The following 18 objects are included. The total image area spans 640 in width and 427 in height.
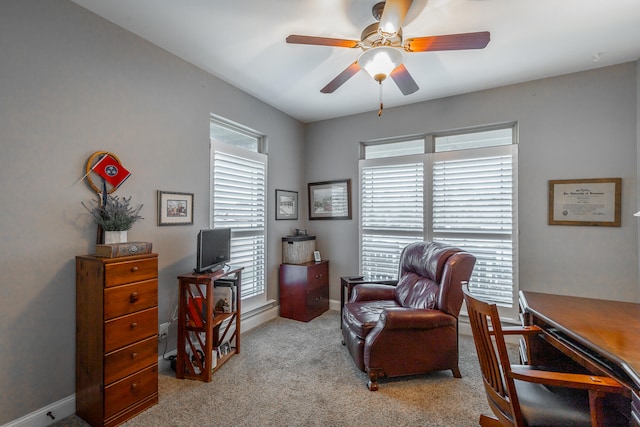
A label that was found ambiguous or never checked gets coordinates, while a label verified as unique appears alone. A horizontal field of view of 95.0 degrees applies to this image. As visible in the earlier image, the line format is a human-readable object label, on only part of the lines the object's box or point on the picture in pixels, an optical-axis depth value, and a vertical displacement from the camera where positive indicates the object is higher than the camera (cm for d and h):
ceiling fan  177 +113
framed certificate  288 +14
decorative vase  208 -17
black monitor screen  260 -34
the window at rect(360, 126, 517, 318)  333 +12
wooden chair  118 -84
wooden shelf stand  245 -96
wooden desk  118 -57
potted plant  209 -3
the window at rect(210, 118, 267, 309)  327 +19
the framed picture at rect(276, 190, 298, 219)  411 +14
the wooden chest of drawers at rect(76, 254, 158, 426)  188 -84
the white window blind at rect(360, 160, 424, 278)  384 +4
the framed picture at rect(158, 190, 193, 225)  264 +5
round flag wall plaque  215 +32
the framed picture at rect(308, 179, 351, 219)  429 +23
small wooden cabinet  383 -103
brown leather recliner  234 -95
